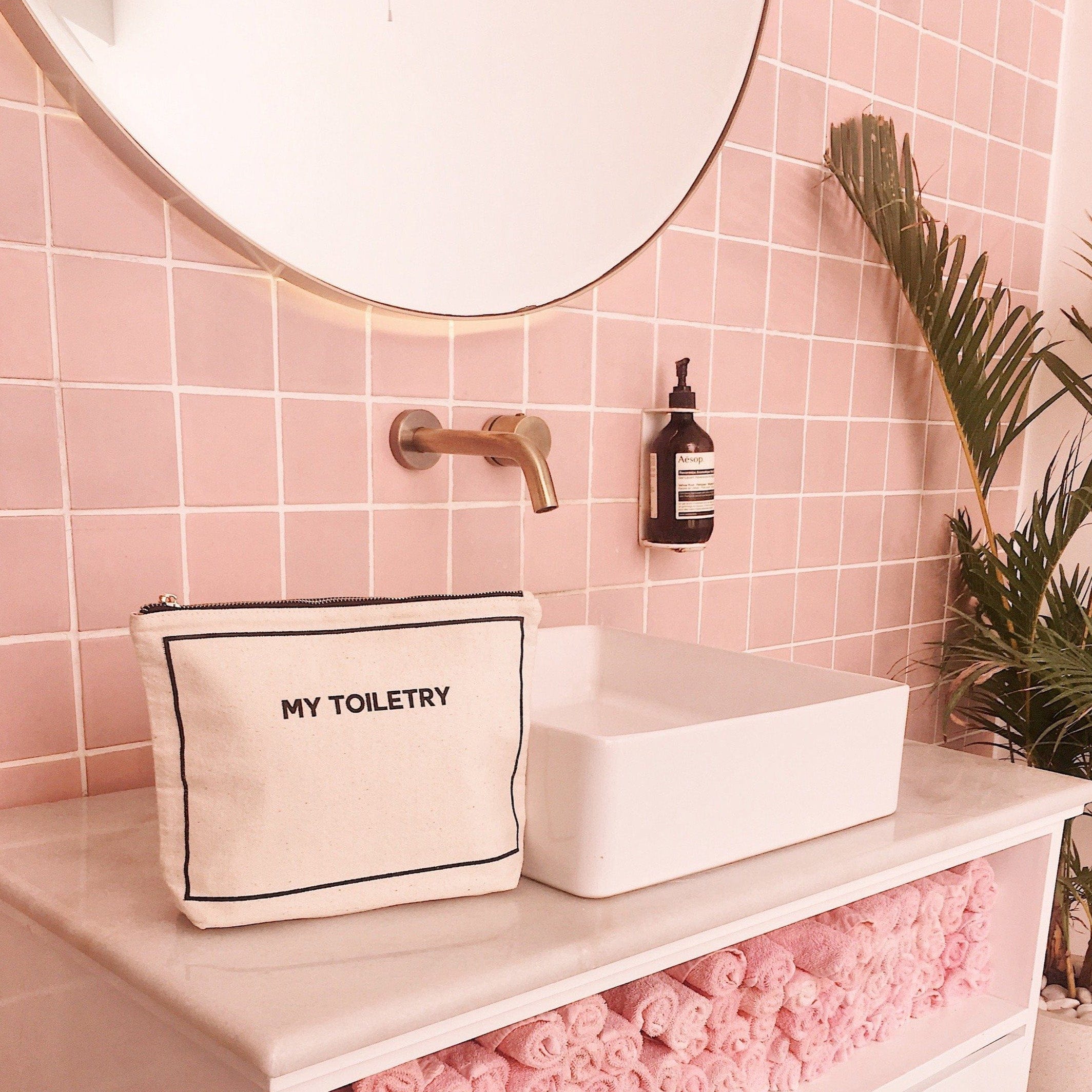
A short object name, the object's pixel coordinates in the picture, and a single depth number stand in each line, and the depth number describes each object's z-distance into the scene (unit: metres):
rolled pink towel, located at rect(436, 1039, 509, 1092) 0.69
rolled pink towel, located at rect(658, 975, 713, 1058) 0.80
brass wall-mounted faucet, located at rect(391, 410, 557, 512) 0.93
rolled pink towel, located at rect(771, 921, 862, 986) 0.90
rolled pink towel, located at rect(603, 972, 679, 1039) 0.79
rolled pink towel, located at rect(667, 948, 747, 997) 0.83
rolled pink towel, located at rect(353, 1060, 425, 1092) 0.63
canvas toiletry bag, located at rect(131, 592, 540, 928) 0.66
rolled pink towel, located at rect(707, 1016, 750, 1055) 0.85
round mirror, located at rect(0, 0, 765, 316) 0.89
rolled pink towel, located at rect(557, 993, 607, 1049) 0.74
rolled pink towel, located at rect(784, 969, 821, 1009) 0.88
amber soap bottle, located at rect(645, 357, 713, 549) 1.27
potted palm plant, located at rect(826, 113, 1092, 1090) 1.46
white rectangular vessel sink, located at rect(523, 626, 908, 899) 0.74
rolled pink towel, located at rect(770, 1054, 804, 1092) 0.90
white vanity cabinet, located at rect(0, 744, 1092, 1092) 0.59
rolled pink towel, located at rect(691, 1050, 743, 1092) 0.84
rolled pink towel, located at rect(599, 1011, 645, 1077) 0.76
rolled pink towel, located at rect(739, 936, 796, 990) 0.86
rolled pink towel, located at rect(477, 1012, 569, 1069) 0.70
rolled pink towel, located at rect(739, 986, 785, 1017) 0.87
